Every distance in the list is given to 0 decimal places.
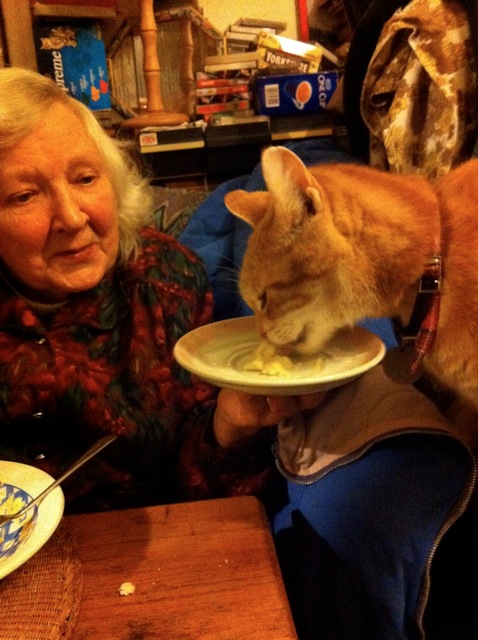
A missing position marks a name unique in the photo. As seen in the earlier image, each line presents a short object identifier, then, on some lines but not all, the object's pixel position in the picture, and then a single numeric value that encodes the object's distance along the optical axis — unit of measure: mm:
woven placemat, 651
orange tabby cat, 849
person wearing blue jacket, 850
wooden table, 657
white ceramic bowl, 683
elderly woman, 1020
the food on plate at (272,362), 803
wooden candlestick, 2420
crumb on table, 713
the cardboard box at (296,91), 2482
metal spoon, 749
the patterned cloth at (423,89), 1326
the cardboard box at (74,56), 2363
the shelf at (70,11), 2281
